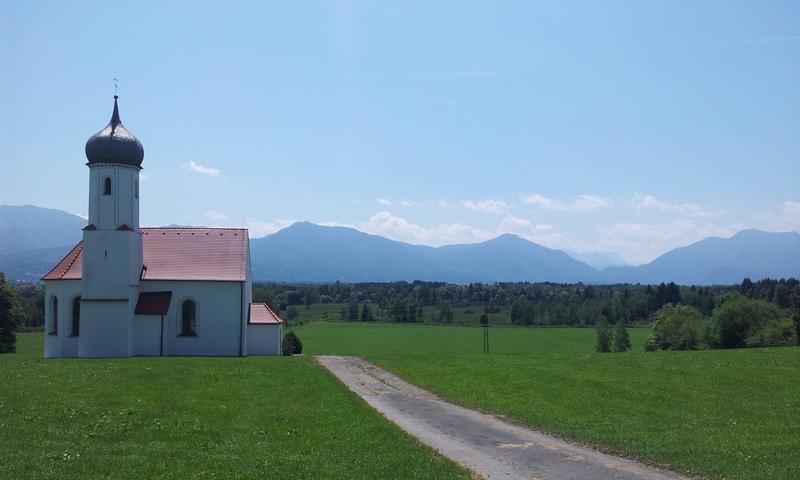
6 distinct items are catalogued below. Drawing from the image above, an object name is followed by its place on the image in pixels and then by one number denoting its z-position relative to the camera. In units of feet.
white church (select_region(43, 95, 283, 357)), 139.44
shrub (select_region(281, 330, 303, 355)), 166.80
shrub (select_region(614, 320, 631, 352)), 276.45
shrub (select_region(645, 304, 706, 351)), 243.40
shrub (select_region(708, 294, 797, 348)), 219.20
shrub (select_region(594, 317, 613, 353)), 264.37
